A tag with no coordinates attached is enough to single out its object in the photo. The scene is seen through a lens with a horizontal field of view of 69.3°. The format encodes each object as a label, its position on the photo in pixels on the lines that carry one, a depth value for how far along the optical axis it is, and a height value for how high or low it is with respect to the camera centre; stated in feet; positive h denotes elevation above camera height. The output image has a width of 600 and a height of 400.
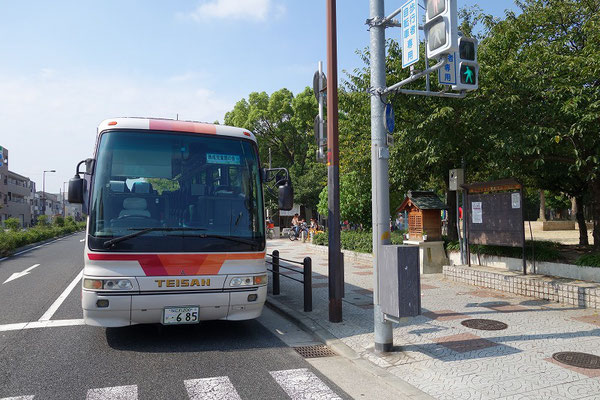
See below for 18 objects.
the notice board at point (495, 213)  30.78 -0.02
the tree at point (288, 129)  126.62 +27.38
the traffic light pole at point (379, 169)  18.21 +1.97
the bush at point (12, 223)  101.90 -0.63
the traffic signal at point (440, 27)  15.85 +7.02
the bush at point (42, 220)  138.72 -0.01
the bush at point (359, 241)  53.83 -3.30
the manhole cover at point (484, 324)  21.49 -5.67
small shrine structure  39.14 -0.28
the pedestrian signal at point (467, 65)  17.40 +6.03
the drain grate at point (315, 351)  18.76 -6.02
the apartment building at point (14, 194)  220.84 +15.22
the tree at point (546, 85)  25.90 +8.08
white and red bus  18.21 -0.31
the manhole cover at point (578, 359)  16.14 -5.68
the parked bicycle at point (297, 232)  101.57 -3.77
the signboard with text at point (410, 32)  17.44 +7.51
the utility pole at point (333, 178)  23.44 +2.06
